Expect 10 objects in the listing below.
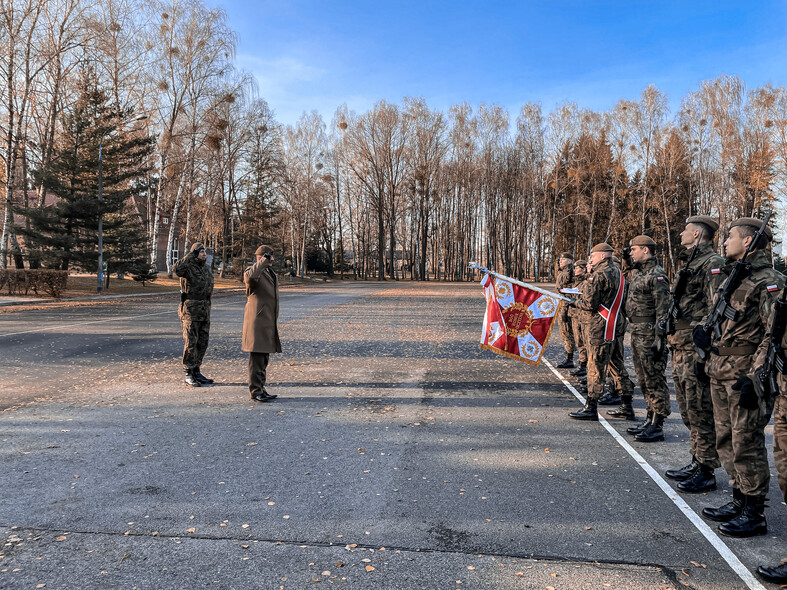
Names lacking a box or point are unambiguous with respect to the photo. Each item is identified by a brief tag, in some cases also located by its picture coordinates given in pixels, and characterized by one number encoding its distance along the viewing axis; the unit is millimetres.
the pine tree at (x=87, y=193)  27422
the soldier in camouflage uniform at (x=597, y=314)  7031
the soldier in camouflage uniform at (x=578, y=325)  9586
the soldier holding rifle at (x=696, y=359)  4883
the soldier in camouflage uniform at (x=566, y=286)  11242
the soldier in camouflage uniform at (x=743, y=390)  3996
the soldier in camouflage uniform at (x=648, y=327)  6250
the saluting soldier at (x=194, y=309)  8766
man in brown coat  7855
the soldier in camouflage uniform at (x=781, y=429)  3658
